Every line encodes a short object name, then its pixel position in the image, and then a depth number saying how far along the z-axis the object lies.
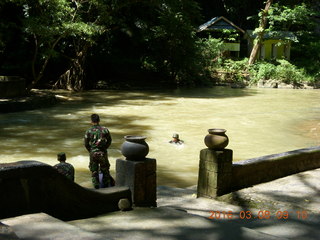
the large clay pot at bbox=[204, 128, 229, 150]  6.62
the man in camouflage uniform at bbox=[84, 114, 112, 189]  7.18
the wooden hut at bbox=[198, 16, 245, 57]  41.09
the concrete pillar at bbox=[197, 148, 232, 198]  6.65
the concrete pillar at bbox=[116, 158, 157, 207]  5.65
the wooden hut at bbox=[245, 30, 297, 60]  40.94
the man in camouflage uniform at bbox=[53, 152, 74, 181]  6.62
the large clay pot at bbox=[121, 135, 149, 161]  5.65
